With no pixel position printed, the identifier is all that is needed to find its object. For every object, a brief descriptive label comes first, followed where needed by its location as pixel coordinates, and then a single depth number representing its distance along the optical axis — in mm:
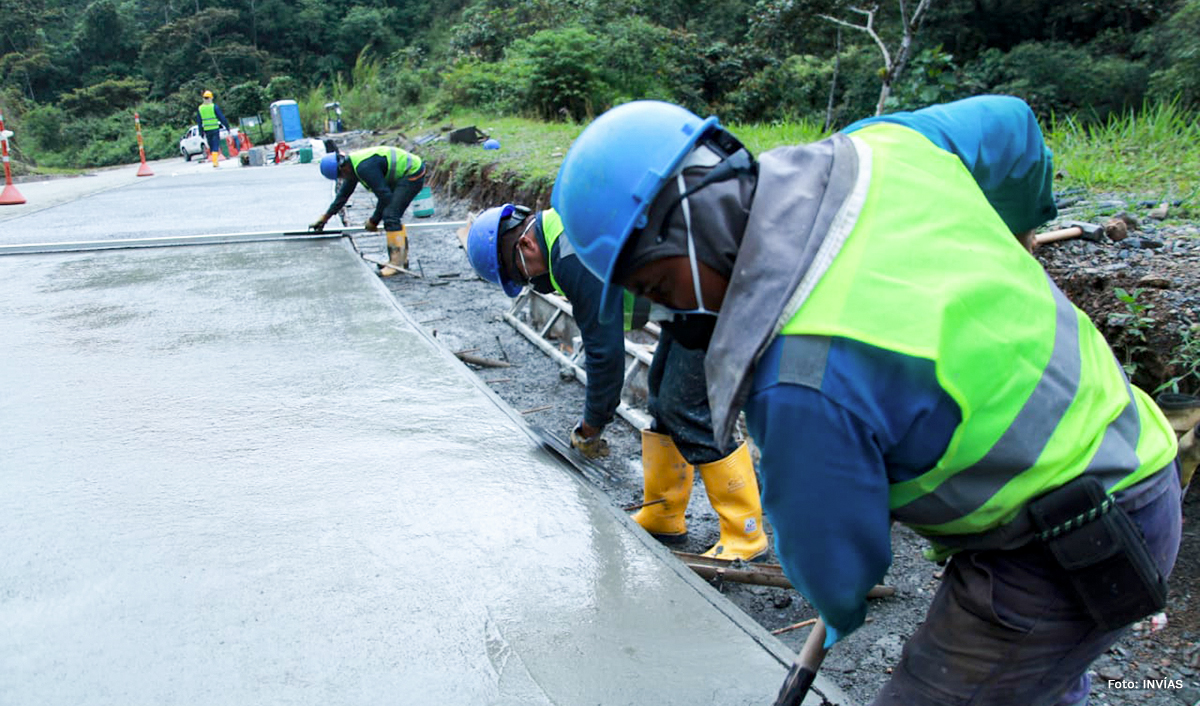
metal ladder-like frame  4102
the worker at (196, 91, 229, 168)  20734
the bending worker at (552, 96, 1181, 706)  1030
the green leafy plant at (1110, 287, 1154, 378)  3029
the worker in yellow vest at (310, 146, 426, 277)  7348
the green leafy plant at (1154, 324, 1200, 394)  2830
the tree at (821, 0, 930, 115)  6938
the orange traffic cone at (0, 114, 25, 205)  10539
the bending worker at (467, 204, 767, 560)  2756
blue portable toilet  25000
